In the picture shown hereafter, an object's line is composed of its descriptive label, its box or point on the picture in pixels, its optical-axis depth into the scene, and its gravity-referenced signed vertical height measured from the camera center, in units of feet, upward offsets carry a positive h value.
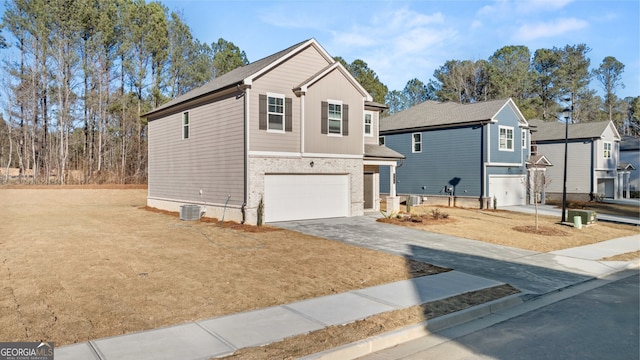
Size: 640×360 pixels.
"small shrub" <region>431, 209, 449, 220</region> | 63.19 -6.57
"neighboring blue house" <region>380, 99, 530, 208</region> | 89.61 +4.65
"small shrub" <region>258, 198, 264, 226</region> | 53.57 -5.05
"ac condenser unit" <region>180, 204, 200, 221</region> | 59.47 -5.66
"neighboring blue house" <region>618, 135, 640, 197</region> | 143.02 +5.38
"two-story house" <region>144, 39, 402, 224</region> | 55.52 +4.61
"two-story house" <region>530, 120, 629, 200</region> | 116.78 +4.96
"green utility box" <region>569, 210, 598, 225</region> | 60.85 -6.25
